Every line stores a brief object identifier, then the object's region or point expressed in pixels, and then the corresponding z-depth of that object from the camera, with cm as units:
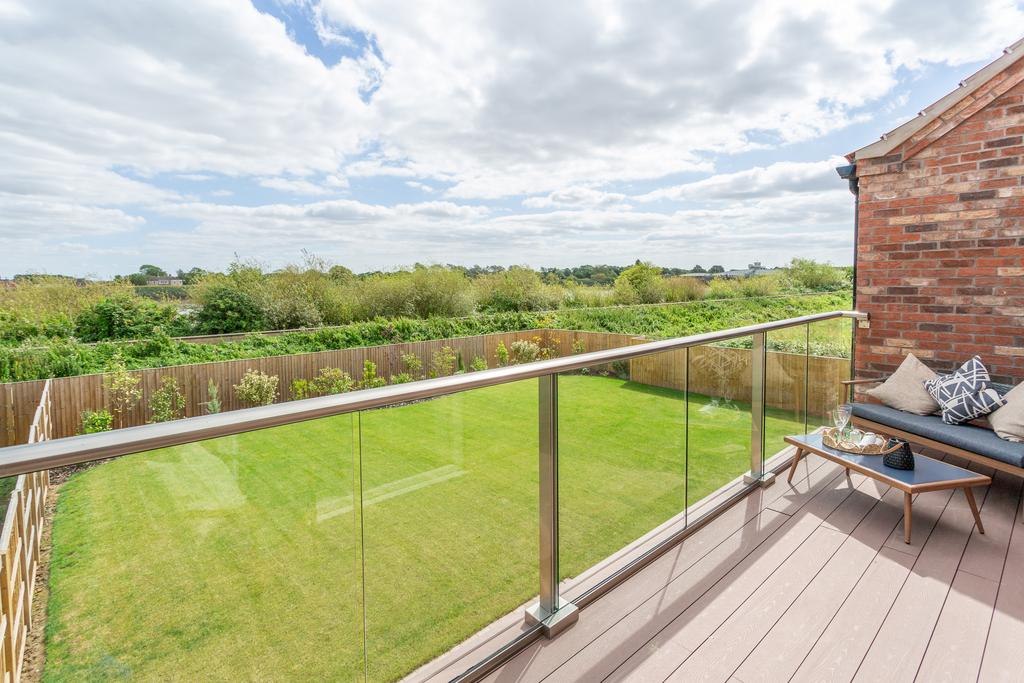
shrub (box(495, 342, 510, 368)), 1112
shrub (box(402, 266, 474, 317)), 1315
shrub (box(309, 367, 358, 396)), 868
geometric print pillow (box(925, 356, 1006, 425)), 353
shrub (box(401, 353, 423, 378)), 976
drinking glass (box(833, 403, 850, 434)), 339
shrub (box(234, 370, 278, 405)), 801
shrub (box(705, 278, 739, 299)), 1727
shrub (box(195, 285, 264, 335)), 1070
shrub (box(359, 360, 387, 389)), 913
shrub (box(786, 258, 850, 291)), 1706
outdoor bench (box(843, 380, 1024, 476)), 303
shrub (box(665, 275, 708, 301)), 1709
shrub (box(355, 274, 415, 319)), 1249
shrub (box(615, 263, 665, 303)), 1645
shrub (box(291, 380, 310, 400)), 839
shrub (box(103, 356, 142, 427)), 711
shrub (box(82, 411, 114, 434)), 674
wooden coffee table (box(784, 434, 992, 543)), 267
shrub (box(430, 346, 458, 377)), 1027
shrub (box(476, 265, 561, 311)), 1450
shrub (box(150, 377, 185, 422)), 736
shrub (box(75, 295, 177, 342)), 914
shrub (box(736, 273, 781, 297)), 1744
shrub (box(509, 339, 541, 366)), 1134
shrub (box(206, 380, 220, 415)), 775
